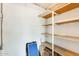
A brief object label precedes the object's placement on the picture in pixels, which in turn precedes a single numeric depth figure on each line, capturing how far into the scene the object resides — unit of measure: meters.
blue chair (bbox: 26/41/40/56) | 0.80
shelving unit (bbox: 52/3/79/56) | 0.98
